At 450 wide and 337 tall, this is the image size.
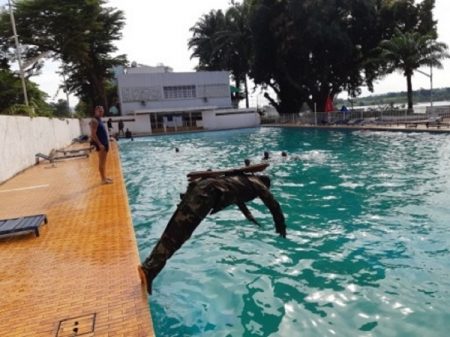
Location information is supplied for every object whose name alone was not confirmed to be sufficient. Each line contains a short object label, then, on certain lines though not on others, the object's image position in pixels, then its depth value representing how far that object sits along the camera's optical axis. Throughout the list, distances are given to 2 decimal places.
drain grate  2.96
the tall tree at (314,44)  33.34
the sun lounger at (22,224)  5.38
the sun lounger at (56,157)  14.62
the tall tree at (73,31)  37.31
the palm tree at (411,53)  27.03
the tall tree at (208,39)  50.41
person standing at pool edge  8.40
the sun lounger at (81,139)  28.80
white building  42.31
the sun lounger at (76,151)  16.94
